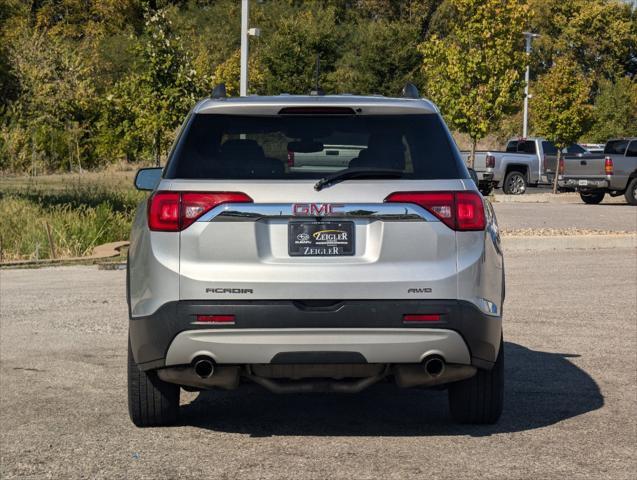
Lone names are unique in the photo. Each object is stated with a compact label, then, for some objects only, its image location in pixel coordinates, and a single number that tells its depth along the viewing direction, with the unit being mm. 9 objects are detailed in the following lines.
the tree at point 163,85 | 31984
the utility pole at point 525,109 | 56931
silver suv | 5992
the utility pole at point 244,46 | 30891
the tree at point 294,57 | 59344
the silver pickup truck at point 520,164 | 40344
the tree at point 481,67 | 37844
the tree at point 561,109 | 41250
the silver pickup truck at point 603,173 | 34625
